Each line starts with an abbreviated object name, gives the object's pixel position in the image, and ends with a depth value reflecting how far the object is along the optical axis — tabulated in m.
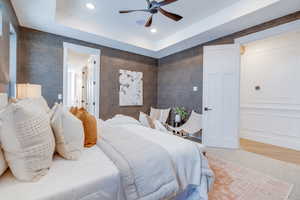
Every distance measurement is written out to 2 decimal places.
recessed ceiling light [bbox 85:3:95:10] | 2.77
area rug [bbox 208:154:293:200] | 1.62
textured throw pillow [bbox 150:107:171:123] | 4.40
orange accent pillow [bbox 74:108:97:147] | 1.41
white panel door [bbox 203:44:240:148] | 3.11
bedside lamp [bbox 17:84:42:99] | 2.28
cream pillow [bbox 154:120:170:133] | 2.30
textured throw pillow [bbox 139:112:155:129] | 2.50
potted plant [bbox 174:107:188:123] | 3.92
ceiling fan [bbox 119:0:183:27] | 2.07
